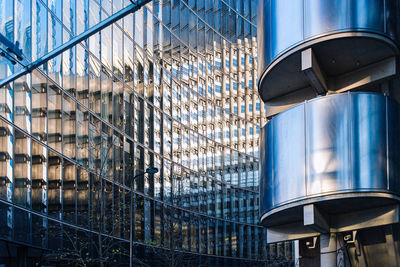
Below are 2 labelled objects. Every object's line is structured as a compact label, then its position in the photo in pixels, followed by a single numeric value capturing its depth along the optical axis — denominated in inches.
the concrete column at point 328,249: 754.2
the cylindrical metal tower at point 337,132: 689.0
